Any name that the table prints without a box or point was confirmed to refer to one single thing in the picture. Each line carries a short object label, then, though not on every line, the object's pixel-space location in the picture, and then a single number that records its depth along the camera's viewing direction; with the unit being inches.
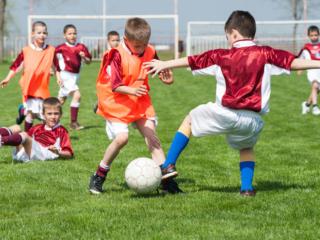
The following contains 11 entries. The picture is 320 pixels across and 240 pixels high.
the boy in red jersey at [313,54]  620.4
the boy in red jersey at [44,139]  346.0
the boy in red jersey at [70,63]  545.1
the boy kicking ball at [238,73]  245.8
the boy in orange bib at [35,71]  436.5
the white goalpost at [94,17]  1411.2
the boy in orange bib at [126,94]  262.5
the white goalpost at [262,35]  1534.2
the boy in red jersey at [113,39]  482.9
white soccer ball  255.4
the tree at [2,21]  1760.6
